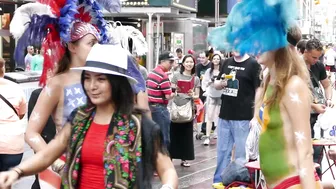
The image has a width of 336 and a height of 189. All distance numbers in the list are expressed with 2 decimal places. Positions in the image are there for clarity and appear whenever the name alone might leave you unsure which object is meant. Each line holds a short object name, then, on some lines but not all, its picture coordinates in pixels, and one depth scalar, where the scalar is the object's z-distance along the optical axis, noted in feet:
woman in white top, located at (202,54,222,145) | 42.70
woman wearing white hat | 10.96
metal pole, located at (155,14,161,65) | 73.54
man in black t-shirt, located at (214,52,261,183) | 27.40
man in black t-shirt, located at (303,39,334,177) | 26.91
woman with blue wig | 12.91
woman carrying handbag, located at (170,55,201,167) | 35.96
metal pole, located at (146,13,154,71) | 71.48
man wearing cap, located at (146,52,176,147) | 32.78
